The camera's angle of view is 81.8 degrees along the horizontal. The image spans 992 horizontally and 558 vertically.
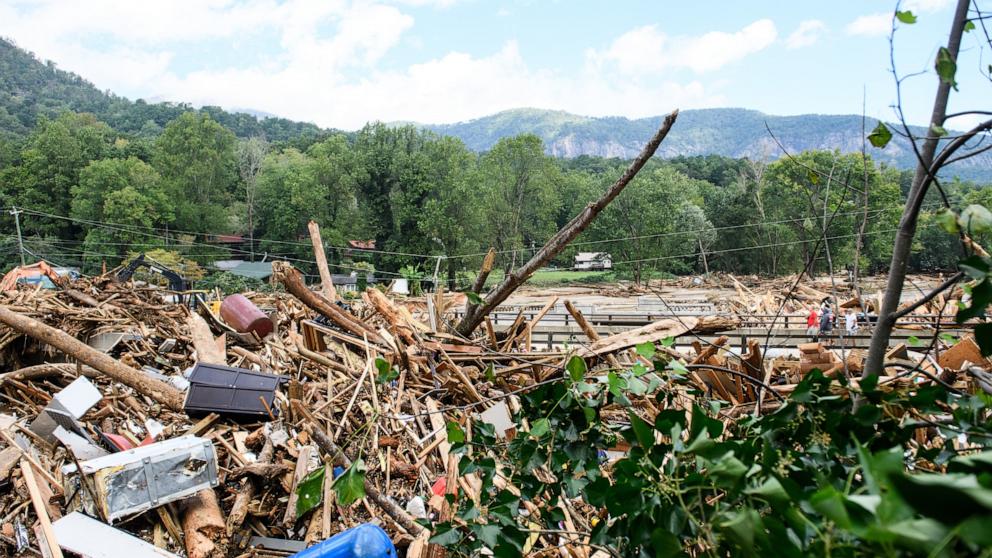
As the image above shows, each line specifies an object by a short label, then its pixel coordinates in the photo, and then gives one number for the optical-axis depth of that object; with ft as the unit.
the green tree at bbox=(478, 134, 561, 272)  169.48
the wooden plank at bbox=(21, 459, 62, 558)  12.03
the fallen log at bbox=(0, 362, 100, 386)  21.53
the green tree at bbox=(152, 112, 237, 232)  191.11
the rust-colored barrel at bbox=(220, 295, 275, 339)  27.53
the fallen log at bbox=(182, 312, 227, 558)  13.39
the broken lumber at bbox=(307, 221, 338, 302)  25.88
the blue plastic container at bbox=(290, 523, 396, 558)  10.80
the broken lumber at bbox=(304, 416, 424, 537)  13.65
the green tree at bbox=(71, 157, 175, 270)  171.32
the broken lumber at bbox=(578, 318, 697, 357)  16.55
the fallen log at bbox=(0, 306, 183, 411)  20.33
